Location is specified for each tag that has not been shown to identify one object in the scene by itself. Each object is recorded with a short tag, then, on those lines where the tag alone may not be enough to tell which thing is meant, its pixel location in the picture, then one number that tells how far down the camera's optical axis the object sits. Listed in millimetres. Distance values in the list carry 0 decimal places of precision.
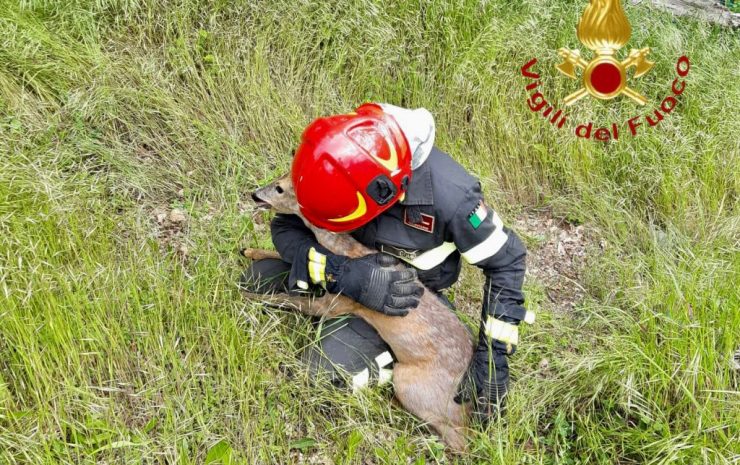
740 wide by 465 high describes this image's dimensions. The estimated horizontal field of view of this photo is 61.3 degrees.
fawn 2859
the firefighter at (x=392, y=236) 2494
